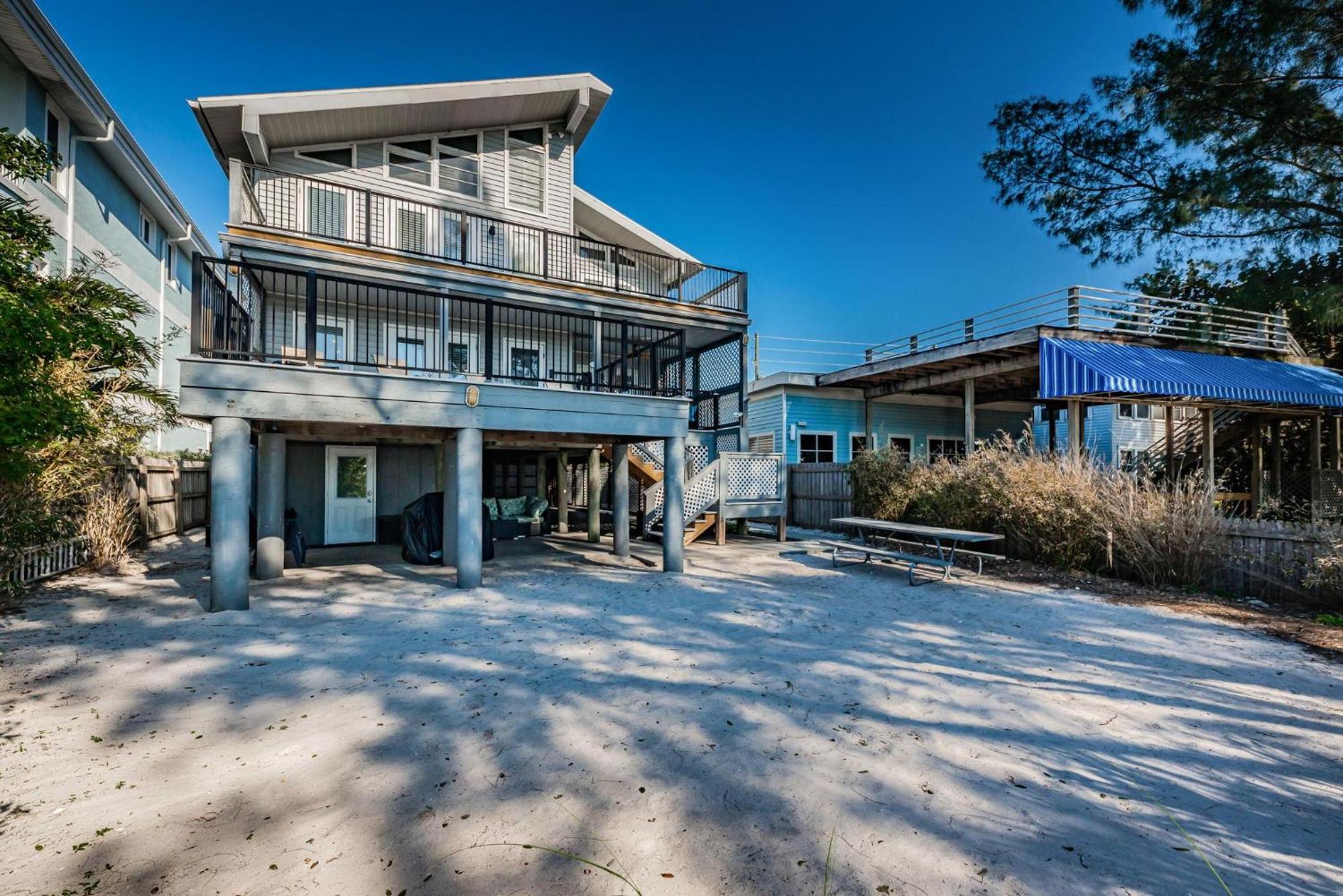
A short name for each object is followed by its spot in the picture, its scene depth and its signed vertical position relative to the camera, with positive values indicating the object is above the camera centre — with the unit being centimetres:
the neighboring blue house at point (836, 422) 1762 +136
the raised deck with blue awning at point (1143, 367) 1151 +229
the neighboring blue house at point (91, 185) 930 +593
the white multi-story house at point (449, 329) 660 +251
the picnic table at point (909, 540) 807 -129
